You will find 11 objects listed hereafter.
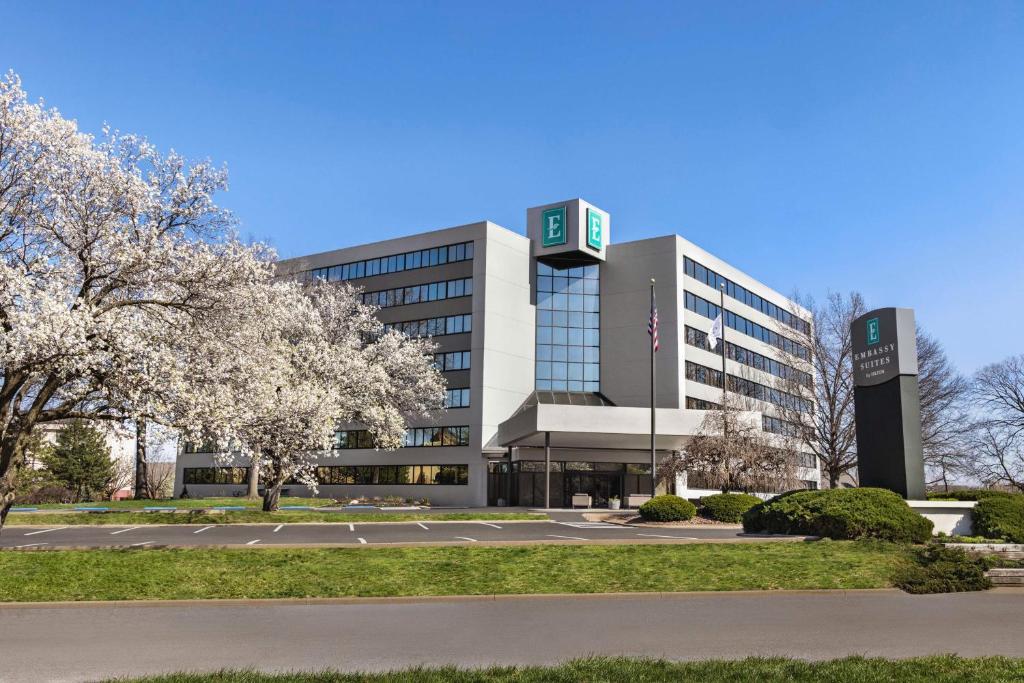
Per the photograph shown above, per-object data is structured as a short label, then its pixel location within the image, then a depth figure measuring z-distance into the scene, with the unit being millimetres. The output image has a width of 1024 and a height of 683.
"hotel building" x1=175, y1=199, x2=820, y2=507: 55656
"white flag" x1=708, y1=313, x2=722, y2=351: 45281
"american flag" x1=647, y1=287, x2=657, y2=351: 40125
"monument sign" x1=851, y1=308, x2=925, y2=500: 23688
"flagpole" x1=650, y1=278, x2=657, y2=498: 38469
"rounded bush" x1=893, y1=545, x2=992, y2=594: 14461
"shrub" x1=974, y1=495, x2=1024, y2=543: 21375
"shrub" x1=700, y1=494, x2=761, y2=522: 33562
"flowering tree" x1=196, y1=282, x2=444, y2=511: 22016
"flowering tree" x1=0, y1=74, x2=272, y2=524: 18328
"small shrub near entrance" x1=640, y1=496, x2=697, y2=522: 33219
